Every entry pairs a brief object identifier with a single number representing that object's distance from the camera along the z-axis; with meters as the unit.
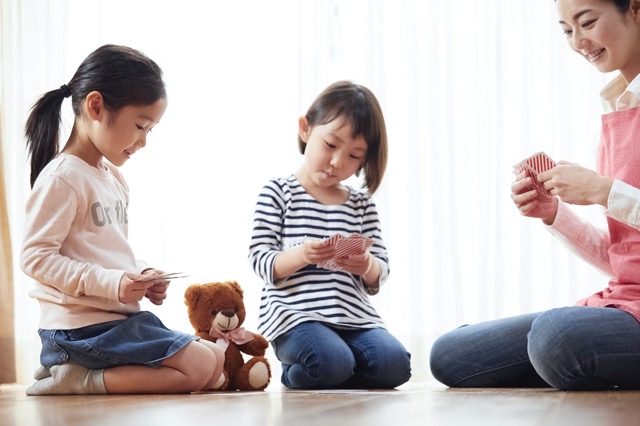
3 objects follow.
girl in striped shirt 2.21
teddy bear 2.33
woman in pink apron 1.65
